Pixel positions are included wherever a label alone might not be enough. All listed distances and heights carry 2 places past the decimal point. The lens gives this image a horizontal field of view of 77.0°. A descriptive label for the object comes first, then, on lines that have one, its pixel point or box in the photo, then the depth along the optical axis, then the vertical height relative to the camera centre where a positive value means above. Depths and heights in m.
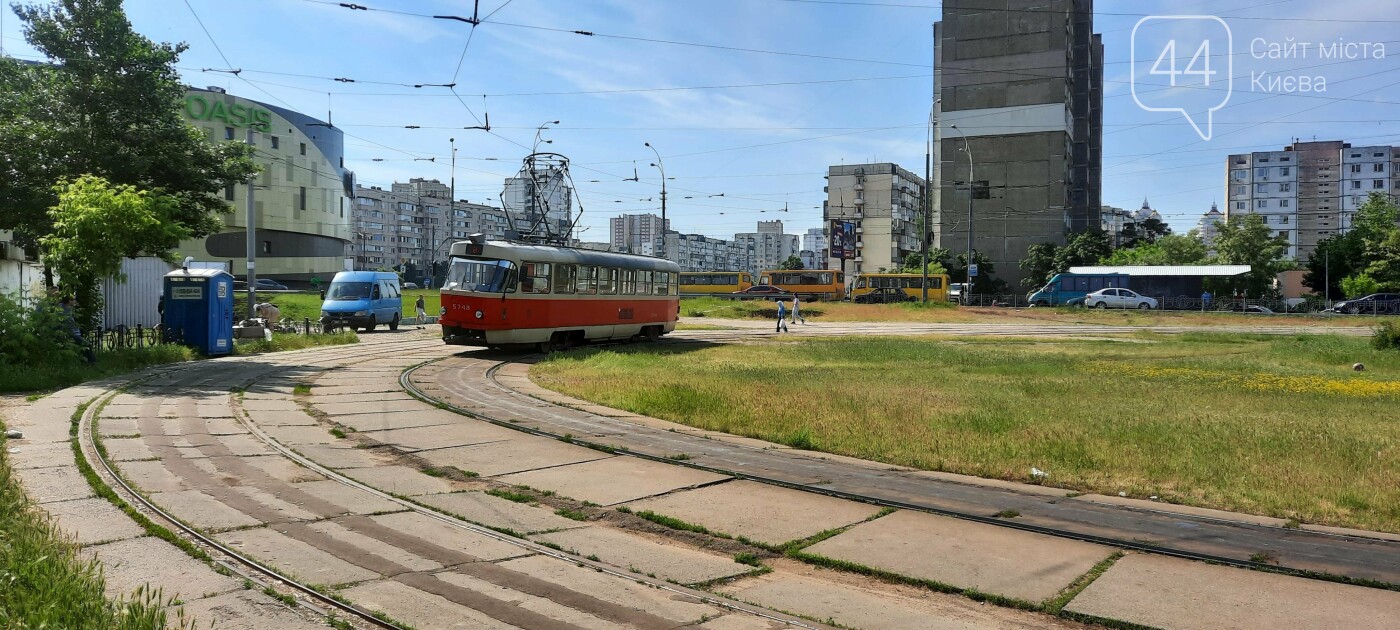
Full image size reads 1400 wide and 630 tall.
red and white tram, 21.31 -0.12
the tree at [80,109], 19.42 +4.08
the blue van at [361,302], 32.69 -0.47
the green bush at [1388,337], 24.45 -1.23
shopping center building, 75.06 +9.12
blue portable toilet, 20.41 -0.46
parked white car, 57.16 -0.46
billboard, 87.50 +5.40
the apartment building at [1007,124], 77.00 +15.06
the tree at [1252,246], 69.69 +3.79
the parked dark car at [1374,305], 50.53 -0.69
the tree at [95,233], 16.70 +1.08
